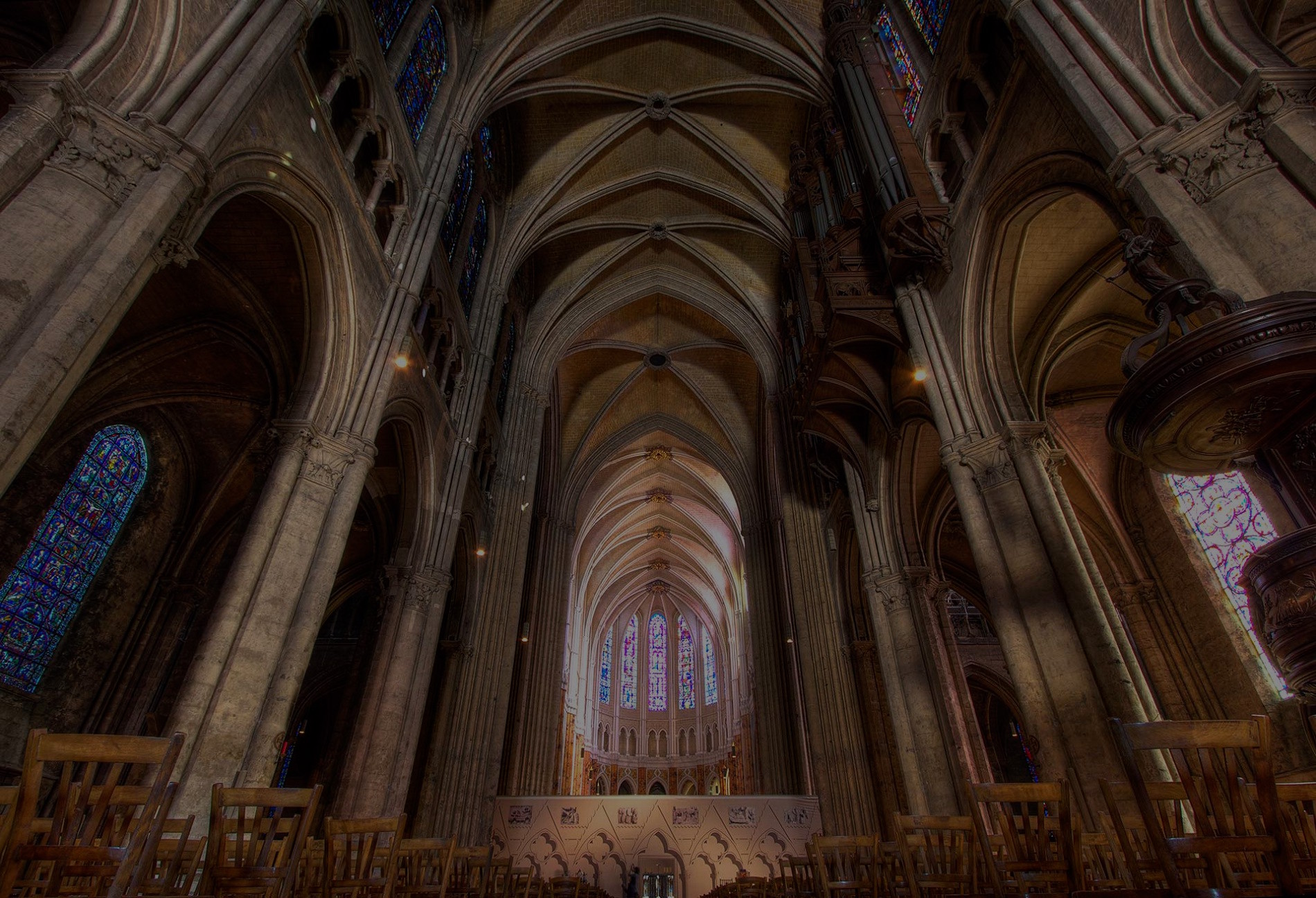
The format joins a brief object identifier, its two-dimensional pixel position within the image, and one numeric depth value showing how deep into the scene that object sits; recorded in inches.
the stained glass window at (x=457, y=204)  508.4
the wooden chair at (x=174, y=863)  119.4
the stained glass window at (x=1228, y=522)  438.3
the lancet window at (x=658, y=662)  1509.6
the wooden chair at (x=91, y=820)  93.2
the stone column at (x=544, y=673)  682.8
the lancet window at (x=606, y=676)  1422.2
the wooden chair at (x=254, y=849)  124.5
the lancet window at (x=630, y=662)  1492.4
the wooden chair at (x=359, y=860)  135.6
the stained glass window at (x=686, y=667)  1498.5
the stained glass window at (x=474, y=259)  559.4
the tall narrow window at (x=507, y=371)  680.4
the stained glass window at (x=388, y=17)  404.2
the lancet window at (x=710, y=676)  1441.9
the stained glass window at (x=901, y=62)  431.5
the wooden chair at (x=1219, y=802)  93.4
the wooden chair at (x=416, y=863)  169.2
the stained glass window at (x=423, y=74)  442.0
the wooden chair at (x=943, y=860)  148.0
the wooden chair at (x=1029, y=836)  120.6
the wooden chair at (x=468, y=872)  203.8
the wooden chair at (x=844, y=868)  175.6
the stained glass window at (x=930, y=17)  392.8
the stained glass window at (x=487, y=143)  594.9
